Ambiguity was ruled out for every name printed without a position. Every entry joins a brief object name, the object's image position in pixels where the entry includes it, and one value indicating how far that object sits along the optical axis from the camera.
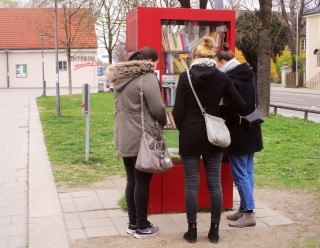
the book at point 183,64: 5.94
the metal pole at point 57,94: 17.94
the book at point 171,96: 5.89
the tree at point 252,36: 47.50
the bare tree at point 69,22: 16.73
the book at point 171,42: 5.88
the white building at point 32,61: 47.31
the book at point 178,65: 5.92
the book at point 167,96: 5.90
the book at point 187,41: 5.97
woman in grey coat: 4.85
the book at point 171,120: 5.86
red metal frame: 5.59
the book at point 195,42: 6.00
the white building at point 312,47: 43.28
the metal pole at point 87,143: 9.12
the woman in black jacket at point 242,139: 5.15
